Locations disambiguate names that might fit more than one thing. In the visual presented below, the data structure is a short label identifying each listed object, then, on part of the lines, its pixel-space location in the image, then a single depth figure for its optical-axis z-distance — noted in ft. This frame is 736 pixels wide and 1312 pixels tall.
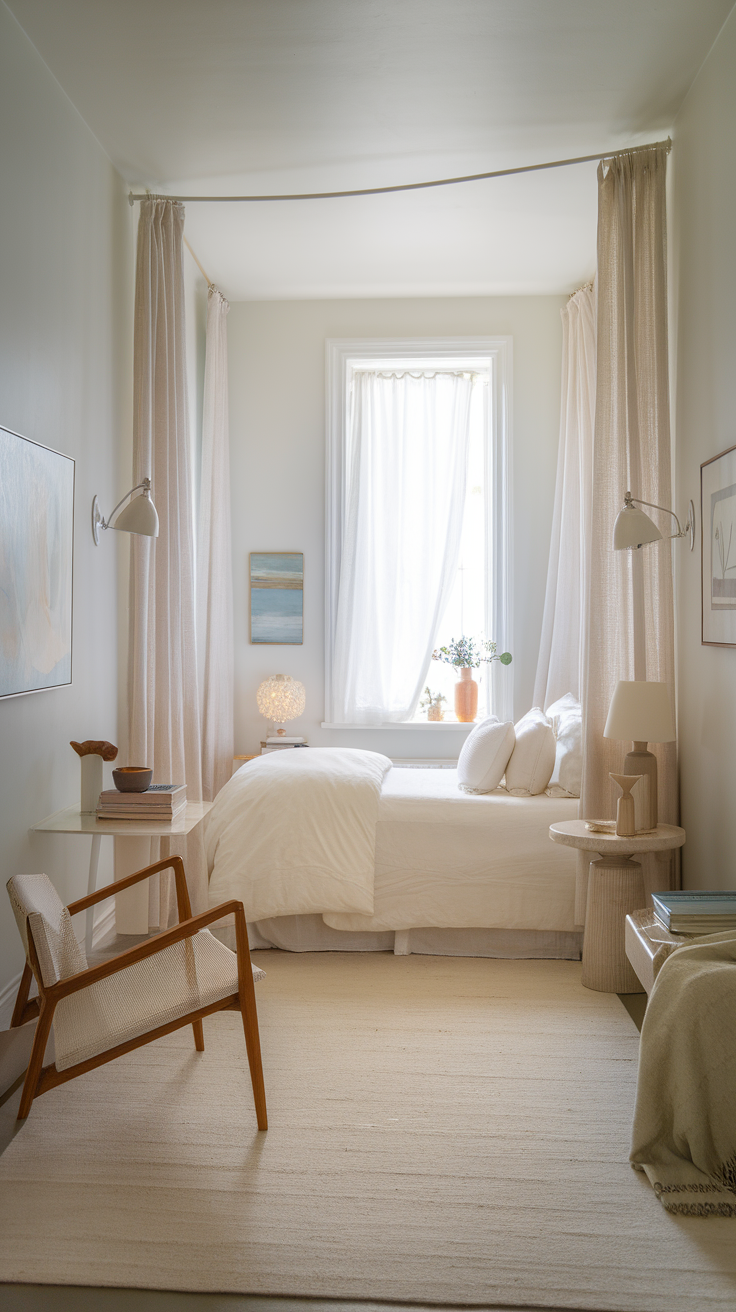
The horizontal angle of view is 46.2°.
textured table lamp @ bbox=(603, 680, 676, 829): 9.71
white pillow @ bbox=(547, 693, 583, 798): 11.69
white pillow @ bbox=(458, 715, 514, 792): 11.89
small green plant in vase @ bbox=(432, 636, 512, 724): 17.13
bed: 11.01
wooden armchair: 6.50
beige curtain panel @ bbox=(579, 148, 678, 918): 10.62
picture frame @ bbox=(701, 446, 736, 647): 8.87
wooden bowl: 9.95
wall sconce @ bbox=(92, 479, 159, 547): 10.62
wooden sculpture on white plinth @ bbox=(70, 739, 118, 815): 9.99
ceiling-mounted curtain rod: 11.91
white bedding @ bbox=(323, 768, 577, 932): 10.99
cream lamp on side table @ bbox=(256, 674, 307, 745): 16.81
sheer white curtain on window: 17.35
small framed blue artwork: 17.63
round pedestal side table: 9.89
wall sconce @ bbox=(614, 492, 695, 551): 9.90
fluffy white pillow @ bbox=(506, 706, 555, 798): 11.82
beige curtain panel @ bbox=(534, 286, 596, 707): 15.48
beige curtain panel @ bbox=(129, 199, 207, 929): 11.83
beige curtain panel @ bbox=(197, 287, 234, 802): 15.99
